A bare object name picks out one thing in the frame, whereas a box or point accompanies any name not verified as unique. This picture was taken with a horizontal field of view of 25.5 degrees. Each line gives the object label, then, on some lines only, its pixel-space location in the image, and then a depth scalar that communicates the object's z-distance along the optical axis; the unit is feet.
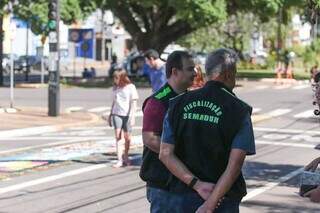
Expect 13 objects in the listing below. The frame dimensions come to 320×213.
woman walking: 39.29
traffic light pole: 70.28
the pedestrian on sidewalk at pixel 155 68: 34.32
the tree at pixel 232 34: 217.97
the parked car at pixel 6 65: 164.45
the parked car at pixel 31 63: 178.60
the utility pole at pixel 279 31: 160.60
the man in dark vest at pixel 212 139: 13.30
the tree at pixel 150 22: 135.41
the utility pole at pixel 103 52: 264.52
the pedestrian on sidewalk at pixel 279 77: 142.94
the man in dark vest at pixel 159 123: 15.44
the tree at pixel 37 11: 114.93
